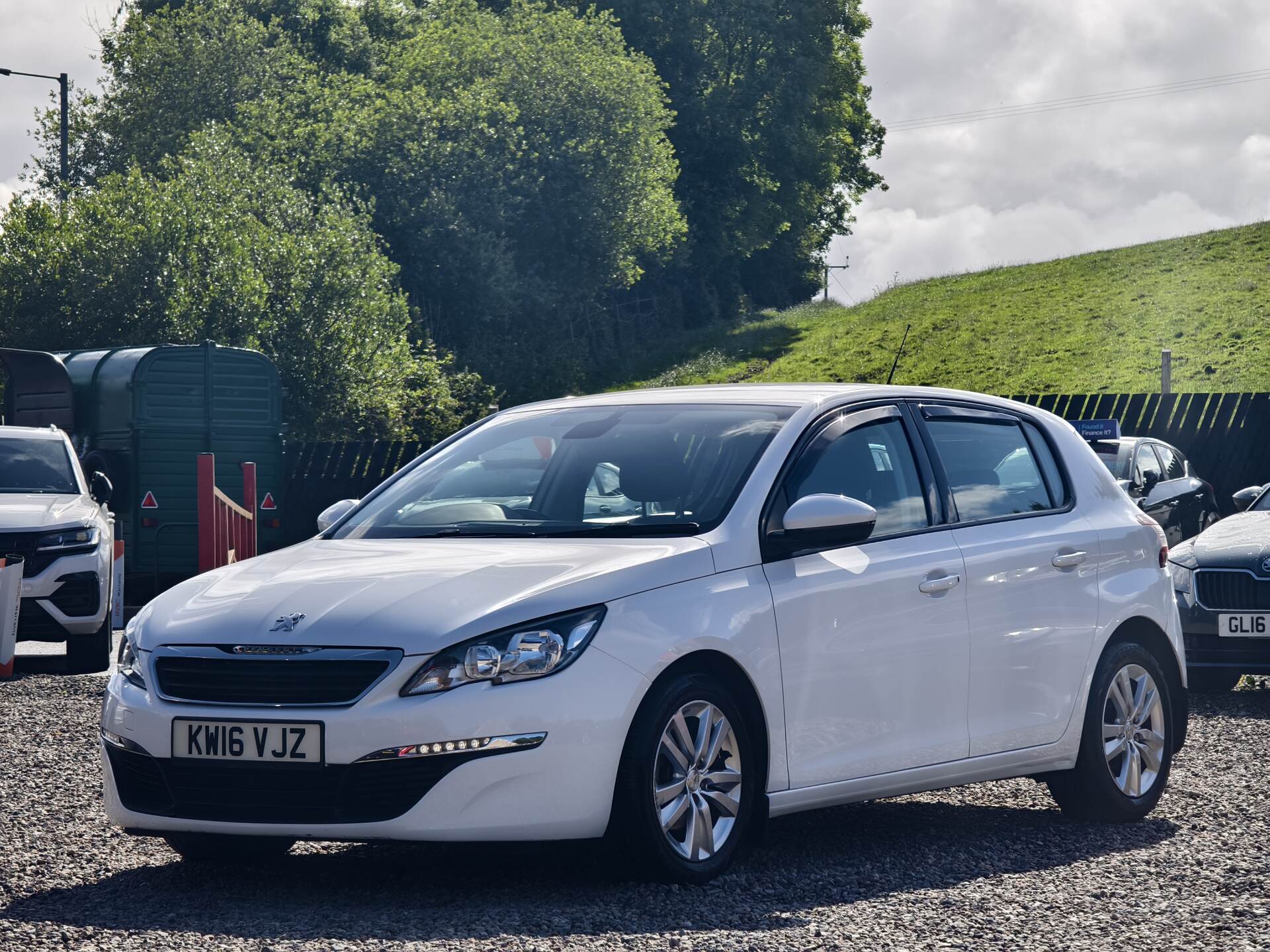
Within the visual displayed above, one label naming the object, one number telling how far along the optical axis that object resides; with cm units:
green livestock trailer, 2247
